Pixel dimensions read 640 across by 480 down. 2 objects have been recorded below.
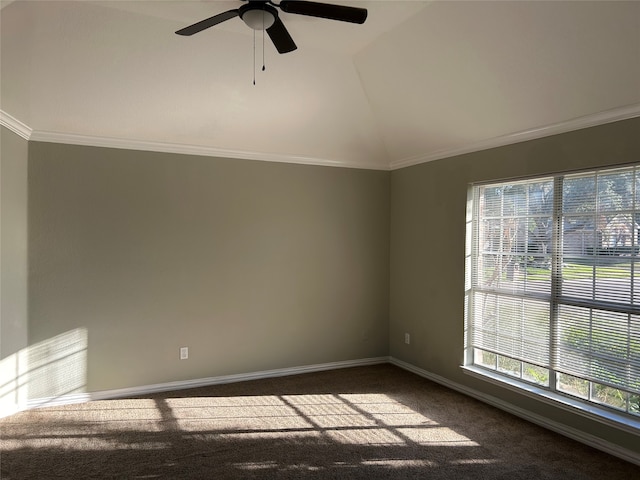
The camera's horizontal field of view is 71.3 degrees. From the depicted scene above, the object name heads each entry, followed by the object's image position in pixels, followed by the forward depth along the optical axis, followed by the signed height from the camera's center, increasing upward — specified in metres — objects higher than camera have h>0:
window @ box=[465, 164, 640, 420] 3.15 -0.34
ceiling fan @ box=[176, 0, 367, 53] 2.42 +1.29
